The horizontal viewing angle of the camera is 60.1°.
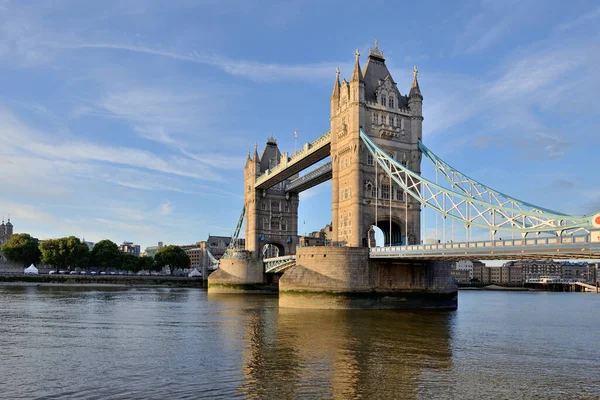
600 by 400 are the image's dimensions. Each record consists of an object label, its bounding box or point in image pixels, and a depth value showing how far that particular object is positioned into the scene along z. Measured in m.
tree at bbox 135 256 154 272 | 121.94
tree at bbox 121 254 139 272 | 118.53
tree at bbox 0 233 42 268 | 100.38
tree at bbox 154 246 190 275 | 120.19
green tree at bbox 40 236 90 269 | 97.69
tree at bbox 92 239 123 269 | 108.88
